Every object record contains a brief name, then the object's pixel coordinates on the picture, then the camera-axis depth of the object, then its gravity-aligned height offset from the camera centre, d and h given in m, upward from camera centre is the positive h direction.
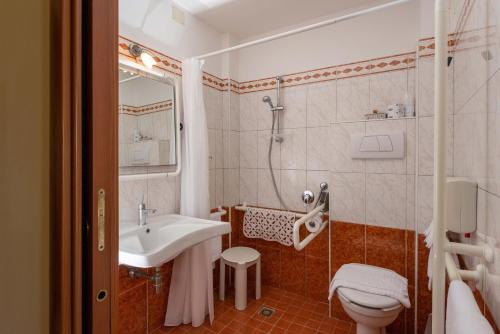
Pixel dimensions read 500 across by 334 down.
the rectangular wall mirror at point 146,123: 1.60 +0.29
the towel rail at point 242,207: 2.40 -0.39
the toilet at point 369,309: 1.40 -0.79
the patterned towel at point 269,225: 2.16 -0.52
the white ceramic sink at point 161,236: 1.20 -0.41
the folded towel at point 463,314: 0.51 -0.32
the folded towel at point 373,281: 1.46 -0.71
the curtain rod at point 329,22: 1.35 +0.82
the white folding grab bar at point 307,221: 1.60 -0.43
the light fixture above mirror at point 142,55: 1.61 +0.72
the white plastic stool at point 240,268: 2.04 -0.84
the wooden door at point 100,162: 0.54 +0.01
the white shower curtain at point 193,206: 1.80 -0.30
